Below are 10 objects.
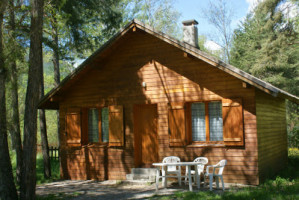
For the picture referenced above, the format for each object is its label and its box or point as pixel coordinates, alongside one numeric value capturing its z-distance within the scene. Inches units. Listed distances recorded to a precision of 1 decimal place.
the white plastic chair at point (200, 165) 369.7
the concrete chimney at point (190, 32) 450.9
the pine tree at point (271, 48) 823.7
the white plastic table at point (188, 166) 341.4
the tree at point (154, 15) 988.6
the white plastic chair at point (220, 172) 336.2
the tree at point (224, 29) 1007.0
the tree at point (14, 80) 322.7
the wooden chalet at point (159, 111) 370.0
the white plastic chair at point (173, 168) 367.2
